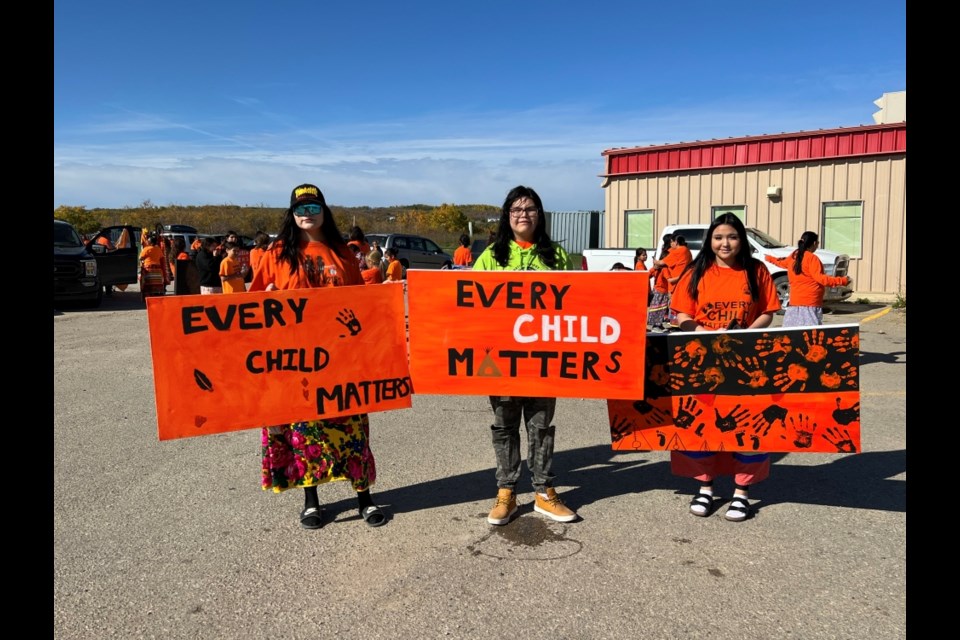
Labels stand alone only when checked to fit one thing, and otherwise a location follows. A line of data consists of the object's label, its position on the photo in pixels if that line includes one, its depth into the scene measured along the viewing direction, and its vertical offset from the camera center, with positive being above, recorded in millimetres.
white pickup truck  15477 +805
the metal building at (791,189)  17766 +2881
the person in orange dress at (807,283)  7562 +71
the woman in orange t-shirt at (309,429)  4031 -892
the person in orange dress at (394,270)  10875 +208
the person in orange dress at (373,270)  9156 +172
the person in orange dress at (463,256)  14719 +617
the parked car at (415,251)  27297 +1328
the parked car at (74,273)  15836 +127
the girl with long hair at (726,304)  4125 -104
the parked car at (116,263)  17859 +423
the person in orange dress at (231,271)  10031 +141
